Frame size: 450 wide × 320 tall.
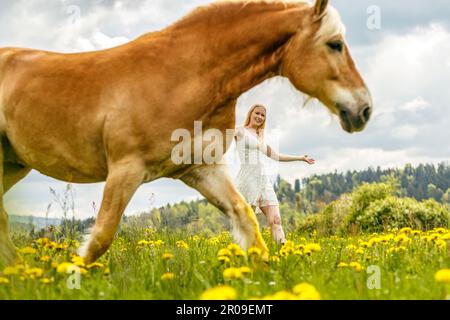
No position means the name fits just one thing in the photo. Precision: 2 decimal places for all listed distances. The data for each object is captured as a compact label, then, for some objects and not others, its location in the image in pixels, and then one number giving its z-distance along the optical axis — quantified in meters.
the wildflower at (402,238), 5.40
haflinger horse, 4.62
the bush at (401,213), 15.35
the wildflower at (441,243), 5.22
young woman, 8.00
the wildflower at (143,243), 5.79
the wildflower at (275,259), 4.72
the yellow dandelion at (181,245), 6.19
